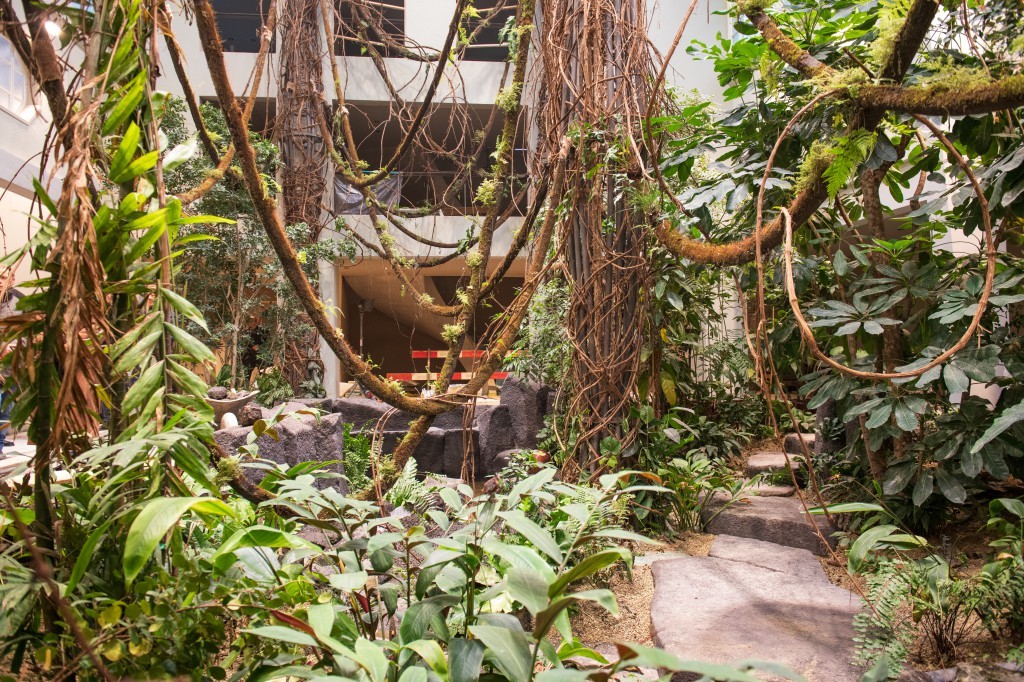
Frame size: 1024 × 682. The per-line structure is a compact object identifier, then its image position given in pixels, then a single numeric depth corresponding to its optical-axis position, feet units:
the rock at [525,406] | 19.85
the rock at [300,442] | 16.65
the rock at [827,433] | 14.30
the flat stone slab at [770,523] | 11.00
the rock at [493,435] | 24.35
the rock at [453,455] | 25.93
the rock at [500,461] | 21.29
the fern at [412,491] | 8.34
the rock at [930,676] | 6.22
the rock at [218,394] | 19.34
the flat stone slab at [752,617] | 7.02
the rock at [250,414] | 18.06
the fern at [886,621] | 6.16
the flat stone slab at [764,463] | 15.66
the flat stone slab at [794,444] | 18.19
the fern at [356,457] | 18.44
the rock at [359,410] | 24.95
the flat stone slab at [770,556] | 9.66
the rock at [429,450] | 26.07
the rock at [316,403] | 22.05
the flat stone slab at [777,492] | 13.64
